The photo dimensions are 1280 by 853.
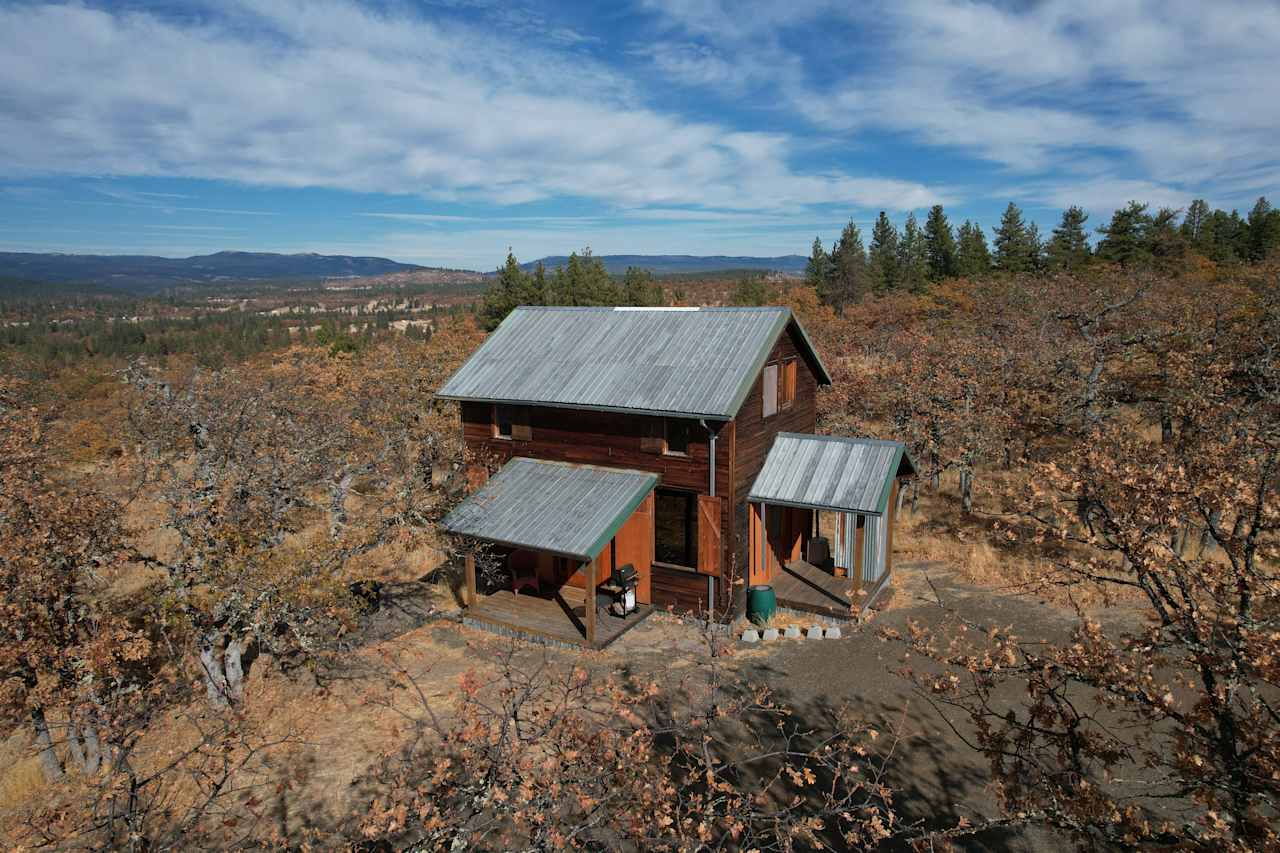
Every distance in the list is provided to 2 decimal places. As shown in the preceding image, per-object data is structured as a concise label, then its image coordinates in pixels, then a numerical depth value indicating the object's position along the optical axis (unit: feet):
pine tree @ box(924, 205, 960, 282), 241.76
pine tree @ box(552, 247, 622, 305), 175.94
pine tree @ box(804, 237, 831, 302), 274.36
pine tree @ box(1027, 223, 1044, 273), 222.28
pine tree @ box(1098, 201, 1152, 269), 202.37
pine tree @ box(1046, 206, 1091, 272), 224.12
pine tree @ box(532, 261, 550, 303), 166.50
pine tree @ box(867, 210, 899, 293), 252.21
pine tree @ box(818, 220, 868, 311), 249.96
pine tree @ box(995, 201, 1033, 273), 229.25
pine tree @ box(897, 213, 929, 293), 232.53
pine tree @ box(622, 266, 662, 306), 203.21
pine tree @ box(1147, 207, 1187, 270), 187.01
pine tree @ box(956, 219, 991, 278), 233.14
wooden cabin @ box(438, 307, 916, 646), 53.06
